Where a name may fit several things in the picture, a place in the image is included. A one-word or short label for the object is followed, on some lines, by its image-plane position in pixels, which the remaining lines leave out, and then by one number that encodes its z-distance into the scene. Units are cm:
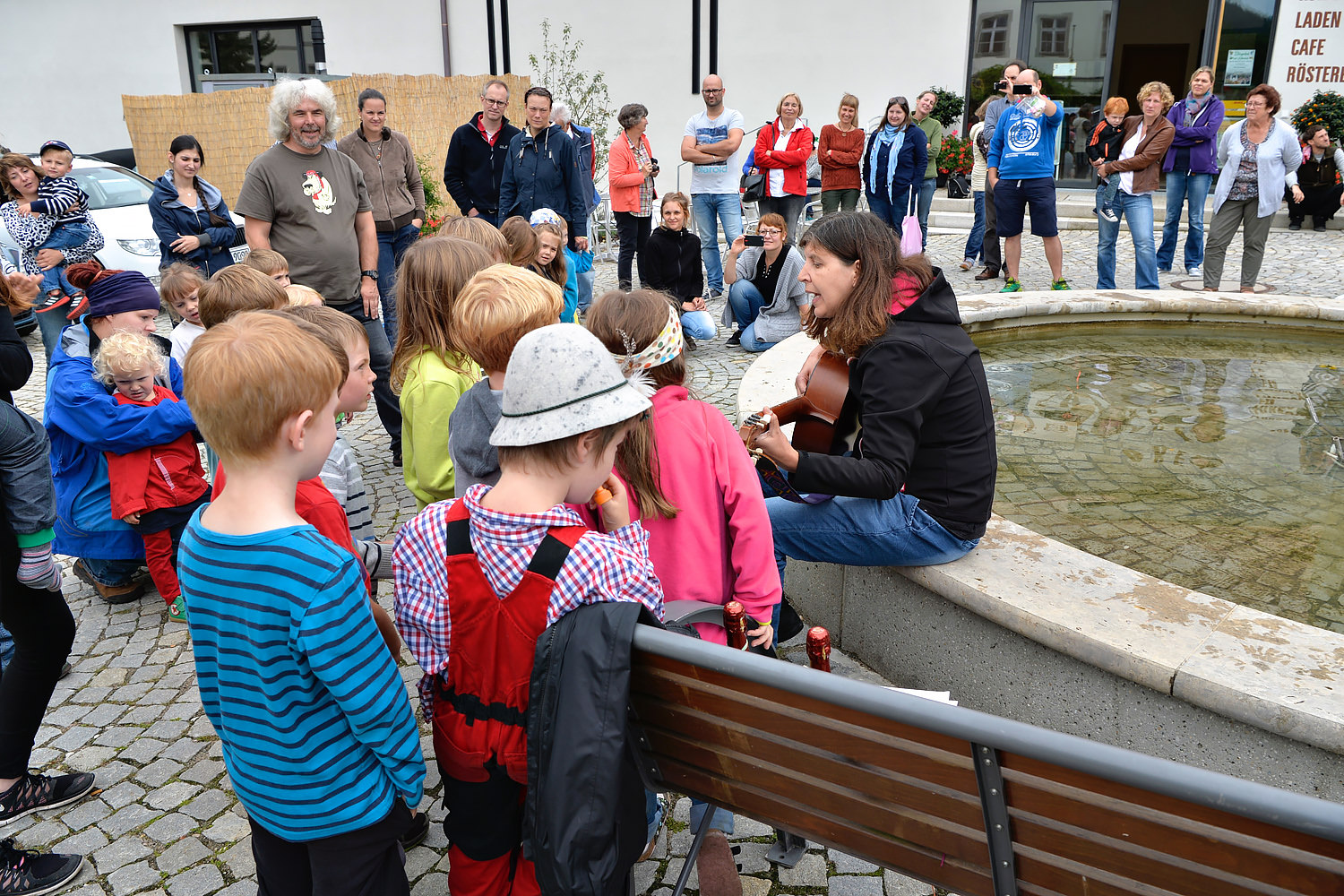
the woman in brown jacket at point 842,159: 1069
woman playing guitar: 277
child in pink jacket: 233
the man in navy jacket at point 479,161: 785
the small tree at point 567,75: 1731
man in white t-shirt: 965
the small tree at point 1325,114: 1353
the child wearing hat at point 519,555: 172
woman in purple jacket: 979
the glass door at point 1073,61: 1623
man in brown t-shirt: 509
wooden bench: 137
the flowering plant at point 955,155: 1597
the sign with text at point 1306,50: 1455
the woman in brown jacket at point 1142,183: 892
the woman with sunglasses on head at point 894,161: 1022
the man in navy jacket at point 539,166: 762
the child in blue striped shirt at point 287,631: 171
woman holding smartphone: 785
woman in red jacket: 998
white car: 993
